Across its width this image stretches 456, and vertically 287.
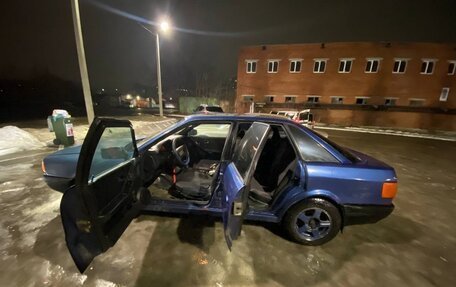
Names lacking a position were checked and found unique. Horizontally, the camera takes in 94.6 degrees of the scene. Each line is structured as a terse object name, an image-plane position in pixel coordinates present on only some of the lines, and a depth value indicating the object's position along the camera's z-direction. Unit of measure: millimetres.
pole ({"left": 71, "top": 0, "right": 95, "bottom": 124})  6688
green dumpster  7242
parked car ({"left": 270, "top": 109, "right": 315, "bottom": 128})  12555
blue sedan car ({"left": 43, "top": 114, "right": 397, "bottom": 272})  1915
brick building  22438
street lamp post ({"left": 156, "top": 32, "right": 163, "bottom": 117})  17016
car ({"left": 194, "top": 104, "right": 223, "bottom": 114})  14469
